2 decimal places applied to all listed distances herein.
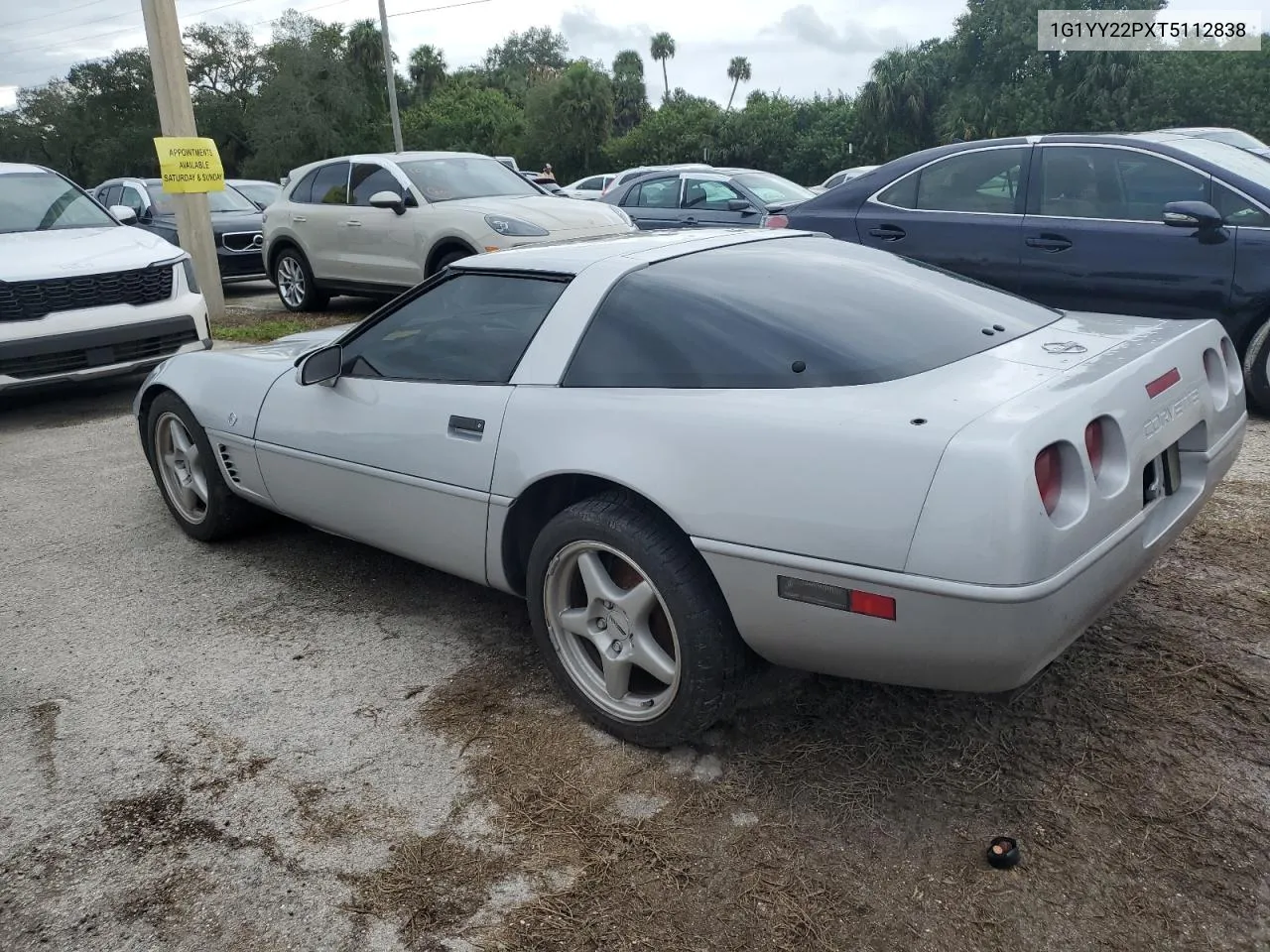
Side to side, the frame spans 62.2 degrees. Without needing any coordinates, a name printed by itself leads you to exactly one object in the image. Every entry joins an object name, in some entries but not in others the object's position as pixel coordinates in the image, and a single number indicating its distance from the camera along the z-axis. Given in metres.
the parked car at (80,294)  6.75
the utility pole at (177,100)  10.18
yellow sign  10.16
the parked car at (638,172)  11.87
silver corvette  2.22
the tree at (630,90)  64.53
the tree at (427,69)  61.94
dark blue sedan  5.39
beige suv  8.88
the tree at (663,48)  79.31
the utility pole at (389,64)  30.55
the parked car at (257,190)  15.40
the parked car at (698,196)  11.12
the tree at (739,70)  76.88
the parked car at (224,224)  13.24
